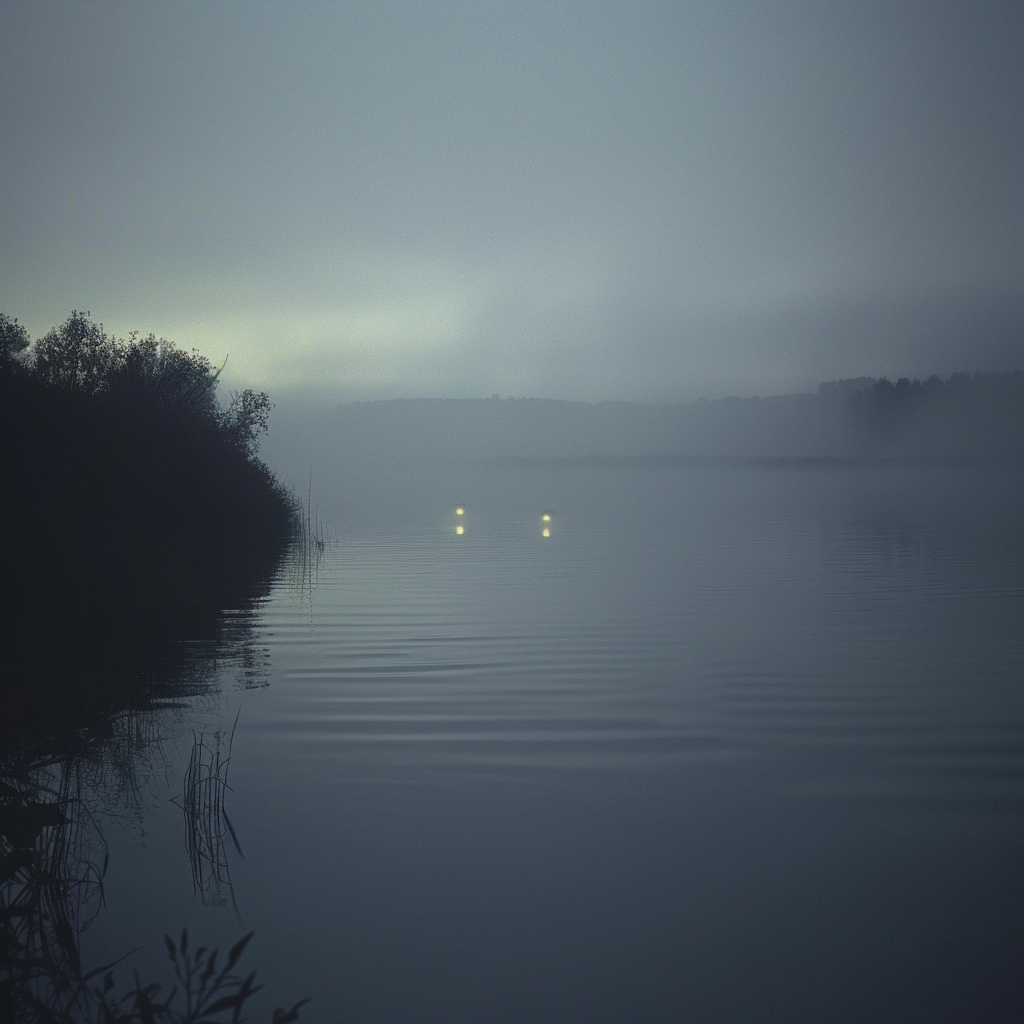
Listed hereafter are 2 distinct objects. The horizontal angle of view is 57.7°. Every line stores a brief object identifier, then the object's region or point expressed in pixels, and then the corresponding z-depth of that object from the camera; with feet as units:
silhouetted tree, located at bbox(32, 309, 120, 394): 98.70
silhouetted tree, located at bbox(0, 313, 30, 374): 100.79
